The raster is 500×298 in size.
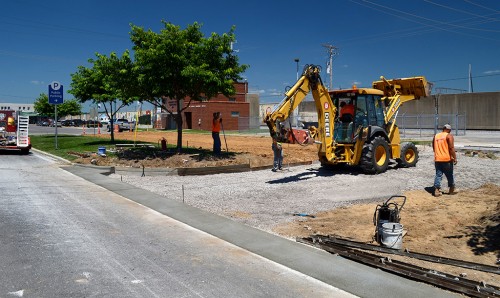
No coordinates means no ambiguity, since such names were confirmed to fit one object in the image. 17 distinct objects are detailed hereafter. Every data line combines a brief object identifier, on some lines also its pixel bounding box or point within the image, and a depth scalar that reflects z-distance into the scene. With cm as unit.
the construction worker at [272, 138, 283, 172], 1656
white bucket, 738
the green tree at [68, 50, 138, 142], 1962
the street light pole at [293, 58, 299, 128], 4066
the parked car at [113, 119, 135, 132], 5948
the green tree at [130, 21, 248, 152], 1844
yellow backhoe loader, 1434
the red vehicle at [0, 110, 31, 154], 2327
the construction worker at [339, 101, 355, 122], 1535
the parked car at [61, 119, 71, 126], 9334
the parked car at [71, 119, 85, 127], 9244
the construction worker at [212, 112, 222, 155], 1973
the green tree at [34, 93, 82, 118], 6961
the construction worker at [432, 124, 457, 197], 1155
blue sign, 2414
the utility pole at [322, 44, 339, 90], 5744
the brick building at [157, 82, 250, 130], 6094
